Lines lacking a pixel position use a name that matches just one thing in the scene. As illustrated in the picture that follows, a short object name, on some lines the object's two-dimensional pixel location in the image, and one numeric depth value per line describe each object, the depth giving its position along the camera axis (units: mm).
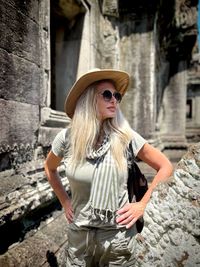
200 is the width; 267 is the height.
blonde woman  1513
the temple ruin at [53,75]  2201
